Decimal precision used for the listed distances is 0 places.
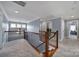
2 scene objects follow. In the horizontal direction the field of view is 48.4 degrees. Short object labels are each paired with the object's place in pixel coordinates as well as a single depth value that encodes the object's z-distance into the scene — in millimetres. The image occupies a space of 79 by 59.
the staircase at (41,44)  2145
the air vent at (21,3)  1921
